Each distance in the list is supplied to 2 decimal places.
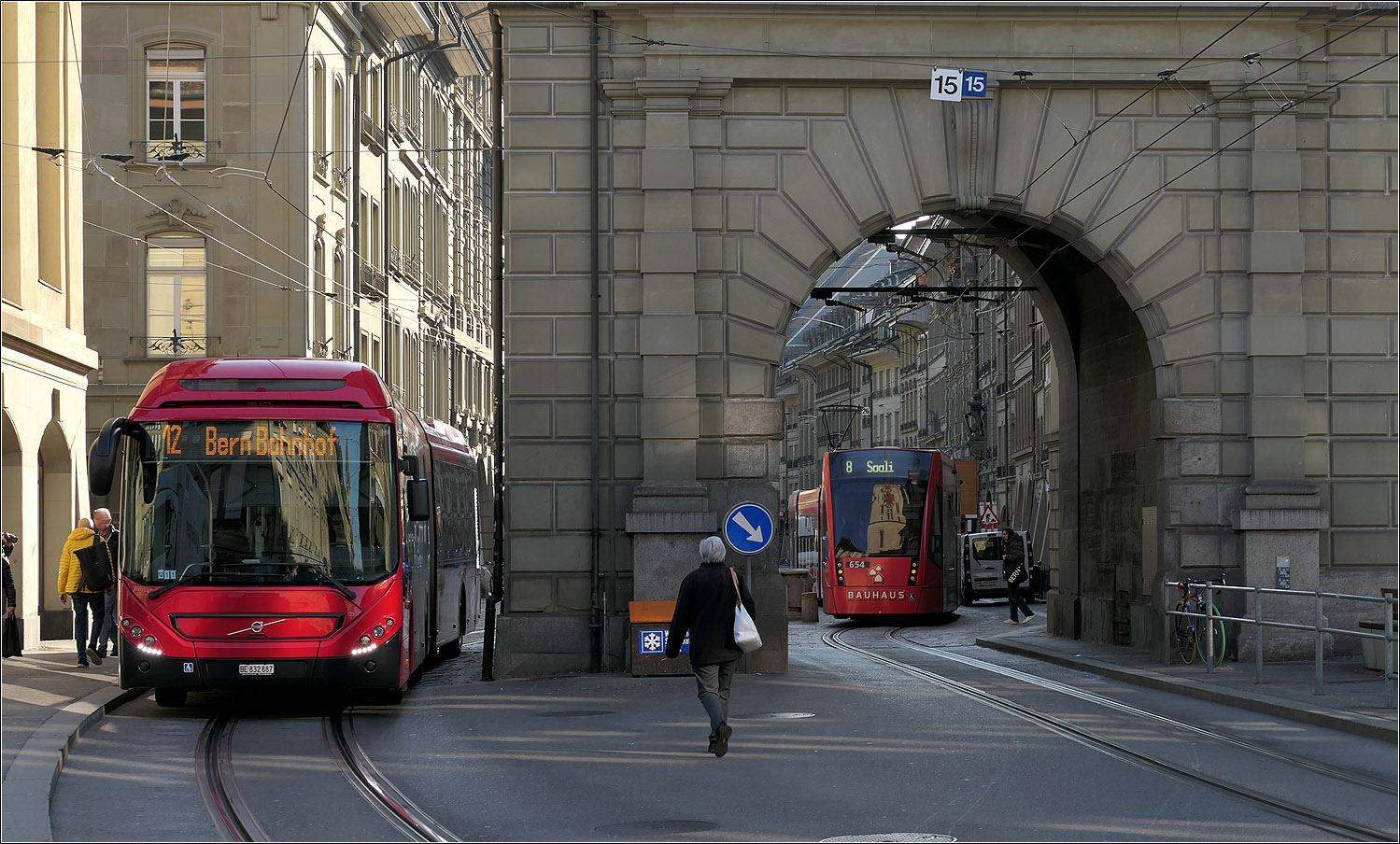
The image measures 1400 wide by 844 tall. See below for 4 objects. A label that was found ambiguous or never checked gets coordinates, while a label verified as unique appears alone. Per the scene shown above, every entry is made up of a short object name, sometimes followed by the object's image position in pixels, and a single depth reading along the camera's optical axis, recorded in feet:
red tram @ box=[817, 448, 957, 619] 120.47
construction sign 159.22
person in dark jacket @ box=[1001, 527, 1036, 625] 122.93
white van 176.96
